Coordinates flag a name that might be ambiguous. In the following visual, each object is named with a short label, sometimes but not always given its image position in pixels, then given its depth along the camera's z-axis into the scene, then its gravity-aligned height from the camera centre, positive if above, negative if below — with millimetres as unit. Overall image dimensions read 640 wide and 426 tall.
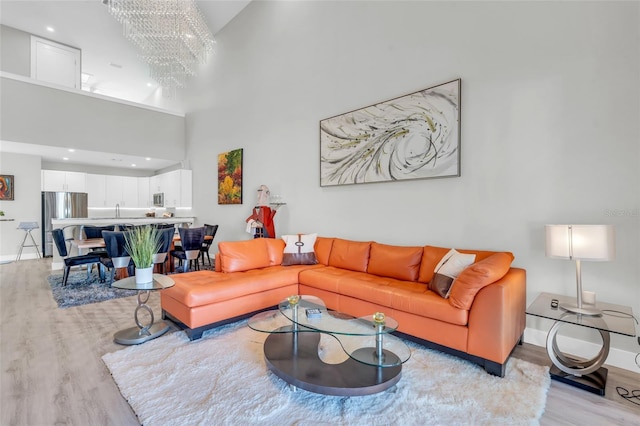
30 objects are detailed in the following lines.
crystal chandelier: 4855 +3333
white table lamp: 2027 -243
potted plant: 2617 -379
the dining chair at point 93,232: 5176 -345
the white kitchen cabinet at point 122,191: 8751 +701
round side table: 2592 -1136
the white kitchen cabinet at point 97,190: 8391 +699
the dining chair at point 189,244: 4785 -523
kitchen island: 5797 -203
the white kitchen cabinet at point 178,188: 7688 +669
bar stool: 6527 -419
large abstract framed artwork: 3162 +911
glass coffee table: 1717 -994
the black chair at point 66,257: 4452 -698
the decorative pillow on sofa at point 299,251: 3902 -529
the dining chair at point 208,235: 5961 -477
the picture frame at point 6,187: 6707 +632
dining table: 4562 -512
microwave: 8391 +412
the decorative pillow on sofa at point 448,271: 2473 -534
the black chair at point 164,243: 4389 -462
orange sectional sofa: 2145 -738
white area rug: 1661 -1184
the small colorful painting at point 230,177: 6121 +789
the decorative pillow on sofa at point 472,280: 2152 -524
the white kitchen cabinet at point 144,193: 9094 +645
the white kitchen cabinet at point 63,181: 7613 +891
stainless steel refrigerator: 7312 +147
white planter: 2635 -575
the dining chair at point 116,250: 3992 -528
